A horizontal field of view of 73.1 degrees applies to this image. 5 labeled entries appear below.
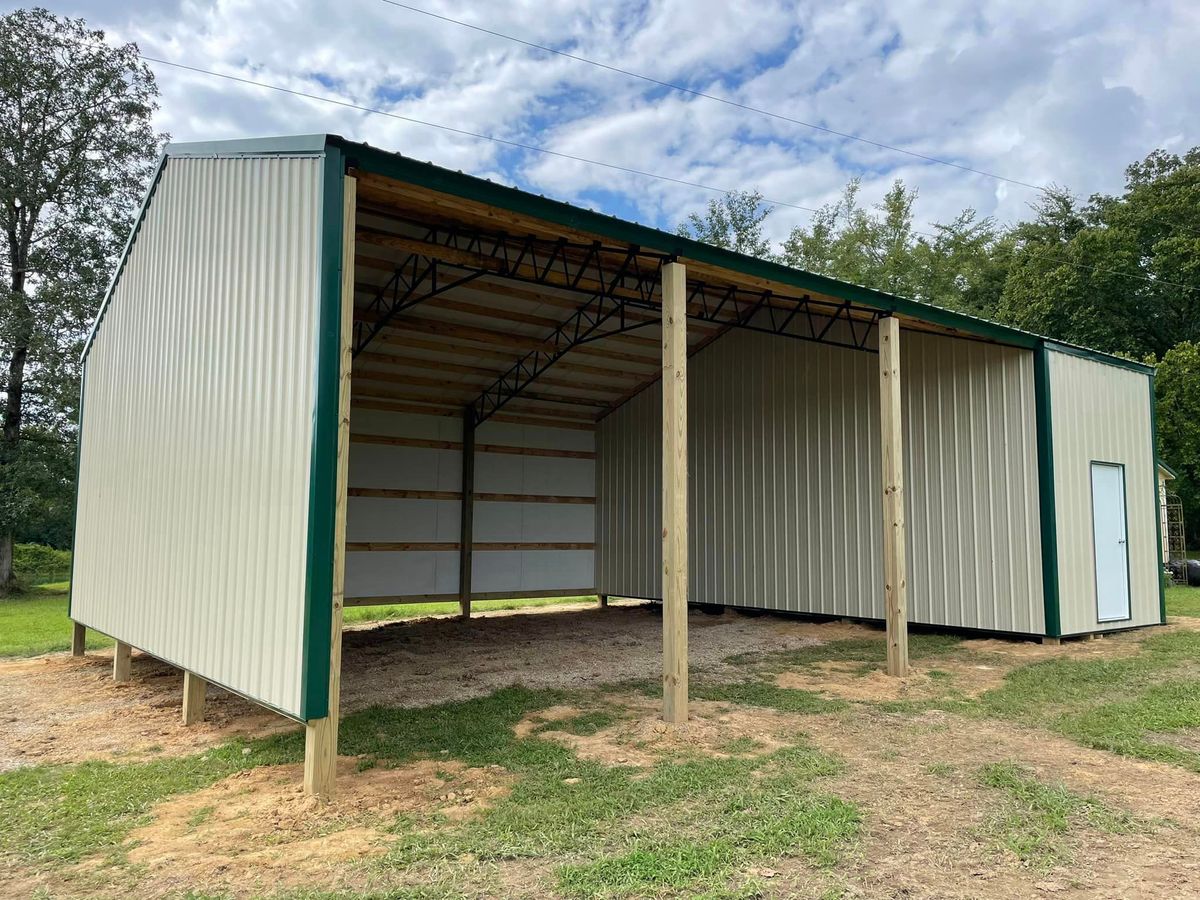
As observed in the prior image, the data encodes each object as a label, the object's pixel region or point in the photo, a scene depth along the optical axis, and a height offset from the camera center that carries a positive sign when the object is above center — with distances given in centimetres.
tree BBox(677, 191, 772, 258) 2988 +1112
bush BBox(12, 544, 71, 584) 2220 -131
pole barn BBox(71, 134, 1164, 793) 451 +87
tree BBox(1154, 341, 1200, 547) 2047 +302
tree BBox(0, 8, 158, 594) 1712 +701
